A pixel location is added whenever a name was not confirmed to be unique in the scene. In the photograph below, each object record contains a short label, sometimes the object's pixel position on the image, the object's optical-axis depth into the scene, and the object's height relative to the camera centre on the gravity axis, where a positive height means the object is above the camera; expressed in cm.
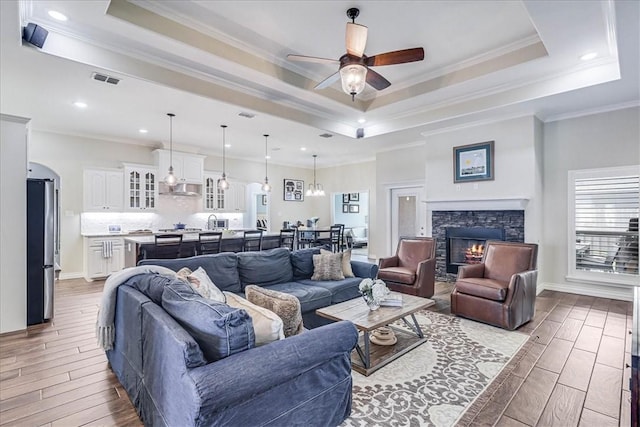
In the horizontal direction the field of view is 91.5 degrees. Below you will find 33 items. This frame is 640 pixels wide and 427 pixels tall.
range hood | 748 +58
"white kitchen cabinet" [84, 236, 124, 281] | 609 -85
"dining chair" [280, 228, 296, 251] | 598 -47
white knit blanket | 256 -79
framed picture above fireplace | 538 +91
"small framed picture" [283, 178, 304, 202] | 996 +76
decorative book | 307 -88
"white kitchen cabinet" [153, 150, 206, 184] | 714 +113
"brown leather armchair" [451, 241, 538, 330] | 359 -89
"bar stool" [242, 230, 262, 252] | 549 -52
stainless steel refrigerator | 374 -44
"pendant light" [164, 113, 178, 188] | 524 +81
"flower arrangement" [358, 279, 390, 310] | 294 -75
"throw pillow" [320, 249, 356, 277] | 421 -69
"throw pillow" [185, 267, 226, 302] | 240 -59
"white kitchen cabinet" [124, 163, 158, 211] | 680 +58
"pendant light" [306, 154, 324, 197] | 879 +60
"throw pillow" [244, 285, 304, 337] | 207 -64
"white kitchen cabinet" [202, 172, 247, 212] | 808 +46
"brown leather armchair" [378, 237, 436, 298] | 457 -86
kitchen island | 466 -51
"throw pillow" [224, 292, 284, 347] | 170 -62
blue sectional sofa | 138 -78
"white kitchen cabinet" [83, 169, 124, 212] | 636 +48
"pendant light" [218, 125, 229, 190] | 595 +162
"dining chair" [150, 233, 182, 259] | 469 -51
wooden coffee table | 264 -93
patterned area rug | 210 -135
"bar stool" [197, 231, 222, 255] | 501 -49
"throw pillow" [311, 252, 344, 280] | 399 -70
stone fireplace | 527 -30
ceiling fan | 278 +148
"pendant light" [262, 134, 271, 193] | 683 +151
